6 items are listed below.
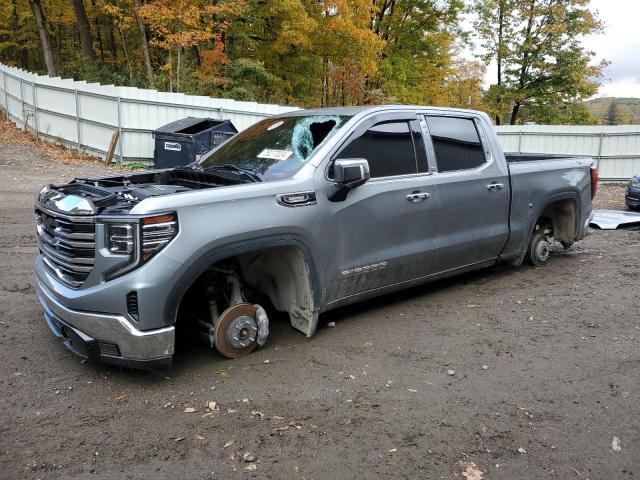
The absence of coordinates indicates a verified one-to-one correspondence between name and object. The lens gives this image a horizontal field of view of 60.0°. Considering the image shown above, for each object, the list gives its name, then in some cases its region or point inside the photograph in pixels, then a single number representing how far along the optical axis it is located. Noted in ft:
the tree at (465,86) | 131.23
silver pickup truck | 11.42
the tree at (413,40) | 106.11
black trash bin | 42.91
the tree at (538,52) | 100.27
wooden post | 51.01
